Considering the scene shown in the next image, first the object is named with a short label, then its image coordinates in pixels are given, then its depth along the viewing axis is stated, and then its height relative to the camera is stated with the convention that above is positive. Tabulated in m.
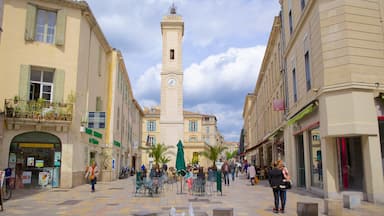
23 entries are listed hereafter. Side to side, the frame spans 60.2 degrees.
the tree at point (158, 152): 32.88 +0.51
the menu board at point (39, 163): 18.16 -0.28
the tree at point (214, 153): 31.26 +0.42
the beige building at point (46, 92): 17.41 +3.65
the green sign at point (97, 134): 23.59 +1.70
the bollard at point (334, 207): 8.83 -1.34
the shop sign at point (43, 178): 17.99 -1.09
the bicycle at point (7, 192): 13.22 -1.48
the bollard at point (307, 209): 8.16 -1.26
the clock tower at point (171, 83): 41.84 +9.61
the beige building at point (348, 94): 12.58 +2.47
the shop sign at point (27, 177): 17.72 -1.01
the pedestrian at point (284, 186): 10.11 -0.87
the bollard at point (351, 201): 10.45 -1.37
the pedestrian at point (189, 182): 16.97 -1.28
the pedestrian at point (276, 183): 10.13 -0.77
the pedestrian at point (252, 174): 22.27 -1.10
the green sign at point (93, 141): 22.55 +1.18
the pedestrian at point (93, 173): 17.08 -0.78
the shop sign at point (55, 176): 18.31 -1.02
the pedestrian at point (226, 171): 22.78 -0.93
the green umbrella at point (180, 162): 18.61 -0.25
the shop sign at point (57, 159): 18.45 -0.06
